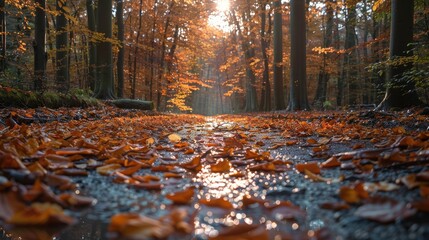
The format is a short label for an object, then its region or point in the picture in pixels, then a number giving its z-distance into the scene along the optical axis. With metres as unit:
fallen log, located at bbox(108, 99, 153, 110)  10.55
